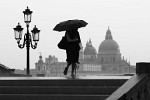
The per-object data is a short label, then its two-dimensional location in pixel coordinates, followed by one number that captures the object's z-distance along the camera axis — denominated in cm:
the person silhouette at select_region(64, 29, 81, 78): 1326
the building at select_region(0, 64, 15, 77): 1961
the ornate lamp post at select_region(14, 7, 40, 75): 2038
